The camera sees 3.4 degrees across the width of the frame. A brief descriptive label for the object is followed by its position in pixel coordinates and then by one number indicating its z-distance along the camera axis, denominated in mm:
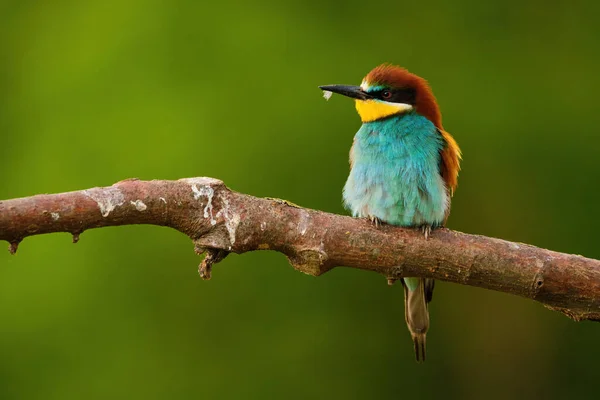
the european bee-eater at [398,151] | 7185
